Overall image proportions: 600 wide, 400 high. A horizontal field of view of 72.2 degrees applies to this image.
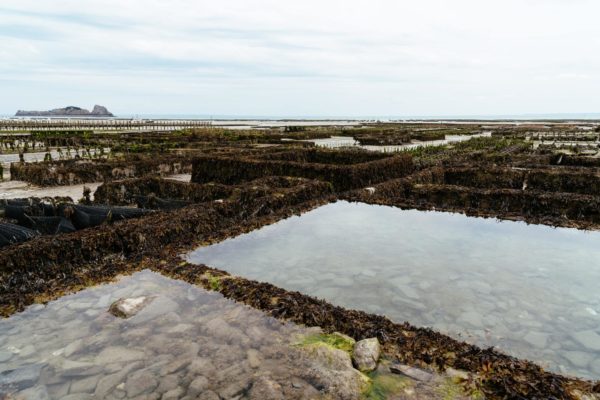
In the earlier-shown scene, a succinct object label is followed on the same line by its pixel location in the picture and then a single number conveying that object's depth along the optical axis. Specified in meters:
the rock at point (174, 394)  3.49
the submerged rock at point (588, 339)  4.37
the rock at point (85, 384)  3.60
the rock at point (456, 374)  3.62
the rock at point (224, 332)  4.34
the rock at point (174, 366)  3.83
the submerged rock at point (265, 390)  3.46
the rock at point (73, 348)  4.11
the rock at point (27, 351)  4.08
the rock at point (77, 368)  3.81
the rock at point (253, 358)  3.92
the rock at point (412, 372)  3.66
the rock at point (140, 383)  3.58
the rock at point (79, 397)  3.49
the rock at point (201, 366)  3.83
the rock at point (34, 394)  3.49
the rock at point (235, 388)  3.49
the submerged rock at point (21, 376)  3.66
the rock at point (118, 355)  4.01
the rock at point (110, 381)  3.57
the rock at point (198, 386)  3.54
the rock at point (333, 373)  3.52
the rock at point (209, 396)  3.46
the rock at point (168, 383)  3.60
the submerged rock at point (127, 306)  4.88
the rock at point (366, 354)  3.82
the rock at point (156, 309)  4.81
